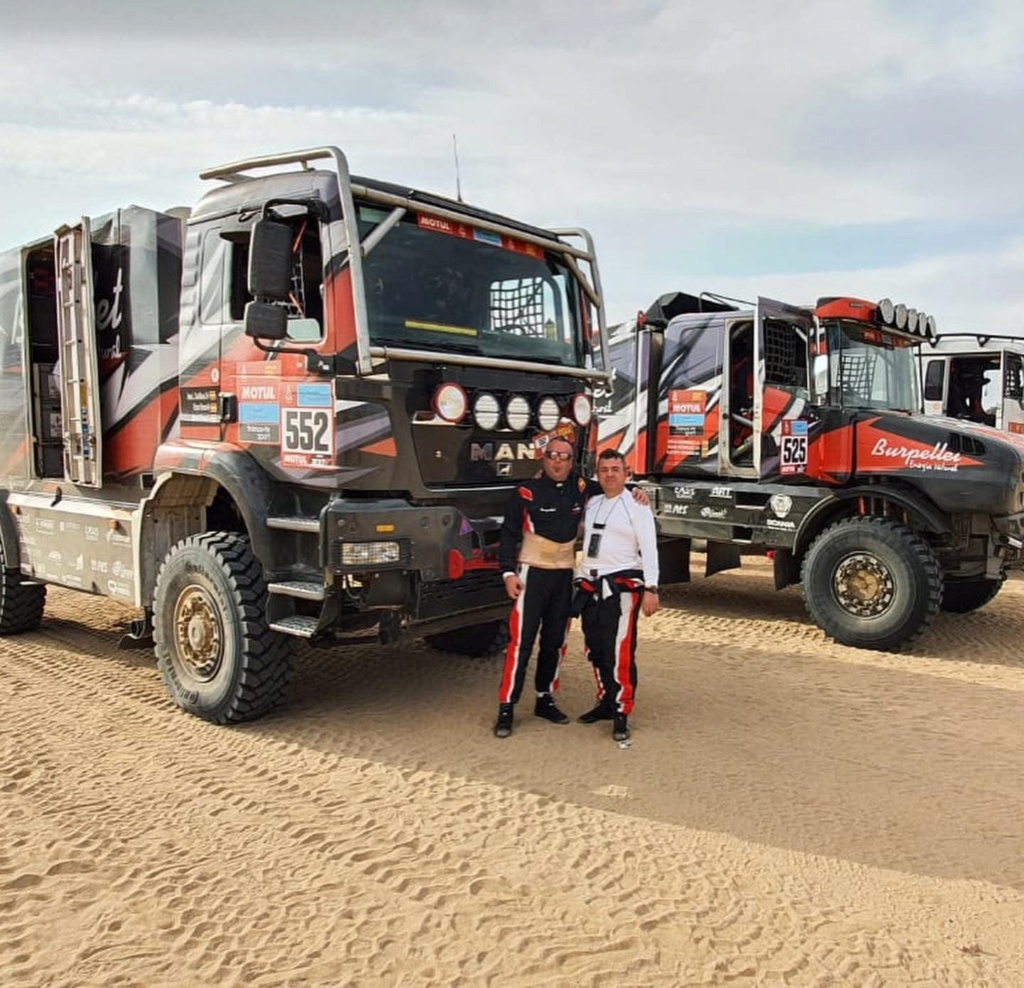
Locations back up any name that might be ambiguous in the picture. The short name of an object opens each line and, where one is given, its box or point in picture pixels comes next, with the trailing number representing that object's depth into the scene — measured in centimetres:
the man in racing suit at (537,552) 502
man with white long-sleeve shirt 500
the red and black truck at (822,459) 723
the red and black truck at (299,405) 460
